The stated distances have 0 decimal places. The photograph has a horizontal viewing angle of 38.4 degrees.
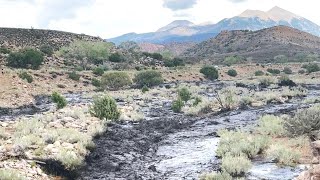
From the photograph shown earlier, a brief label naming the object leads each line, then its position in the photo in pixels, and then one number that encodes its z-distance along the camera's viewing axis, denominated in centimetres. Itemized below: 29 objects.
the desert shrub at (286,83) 5947
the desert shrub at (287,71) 8583
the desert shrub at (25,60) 6812
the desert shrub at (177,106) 3544
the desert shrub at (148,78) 6353
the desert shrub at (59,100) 3478
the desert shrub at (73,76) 6031
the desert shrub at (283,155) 1633
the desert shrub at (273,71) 8488
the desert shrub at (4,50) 7862
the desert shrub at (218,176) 1373
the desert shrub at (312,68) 8012
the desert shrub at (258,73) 8126
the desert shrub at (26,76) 5171
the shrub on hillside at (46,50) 8479
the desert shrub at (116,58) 9271
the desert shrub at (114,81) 5912
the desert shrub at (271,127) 2197
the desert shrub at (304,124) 2026
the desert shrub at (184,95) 4168
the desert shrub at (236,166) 1492
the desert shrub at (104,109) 2812
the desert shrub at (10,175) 1247
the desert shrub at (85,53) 8700
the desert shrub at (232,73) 7944
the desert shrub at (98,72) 6612
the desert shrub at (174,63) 9246
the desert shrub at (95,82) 5984
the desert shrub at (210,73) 7569
